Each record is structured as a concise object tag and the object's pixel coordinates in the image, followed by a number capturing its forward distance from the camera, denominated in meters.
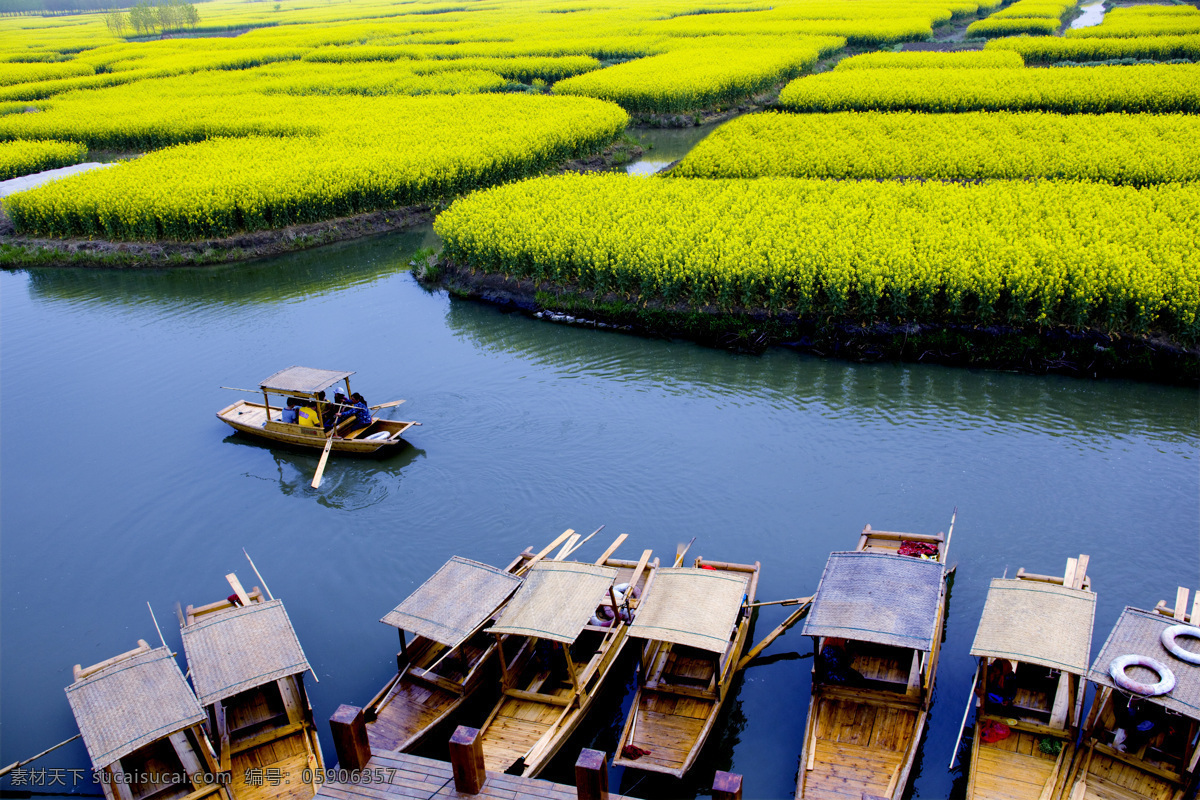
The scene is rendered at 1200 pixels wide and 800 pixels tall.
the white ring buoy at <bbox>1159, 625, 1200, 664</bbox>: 10.57
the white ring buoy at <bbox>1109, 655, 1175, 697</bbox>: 10.20
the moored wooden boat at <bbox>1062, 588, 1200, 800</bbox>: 10.18
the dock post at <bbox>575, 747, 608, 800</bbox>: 9.23
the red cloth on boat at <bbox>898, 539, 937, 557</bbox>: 14.80
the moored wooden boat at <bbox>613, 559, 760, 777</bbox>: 11.49
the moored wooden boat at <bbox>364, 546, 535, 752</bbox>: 12.19
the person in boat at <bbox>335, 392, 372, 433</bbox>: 20.73
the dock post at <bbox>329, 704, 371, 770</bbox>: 10.11
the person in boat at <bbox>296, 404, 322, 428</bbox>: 20.52
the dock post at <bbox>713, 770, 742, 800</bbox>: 8.76
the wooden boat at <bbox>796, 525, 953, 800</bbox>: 10.98
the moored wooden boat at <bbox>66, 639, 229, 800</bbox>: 10.87
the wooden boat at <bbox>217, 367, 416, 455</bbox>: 20.17
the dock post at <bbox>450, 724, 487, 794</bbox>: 9.74
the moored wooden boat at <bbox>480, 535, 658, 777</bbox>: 11.66
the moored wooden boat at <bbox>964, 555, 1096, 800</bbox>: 10.72
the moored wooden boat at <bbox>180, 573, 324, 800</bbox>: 11.47
